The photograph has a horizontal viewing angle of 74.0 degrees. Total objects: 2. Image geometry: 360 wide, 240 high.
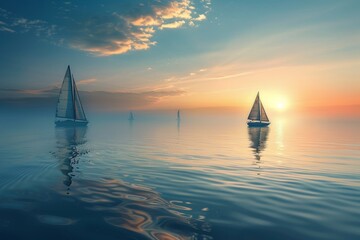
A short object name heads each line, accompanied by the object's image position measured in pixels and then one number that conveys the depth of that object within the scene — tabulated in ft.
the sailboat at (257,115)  374.02
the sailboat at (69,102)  305.90
